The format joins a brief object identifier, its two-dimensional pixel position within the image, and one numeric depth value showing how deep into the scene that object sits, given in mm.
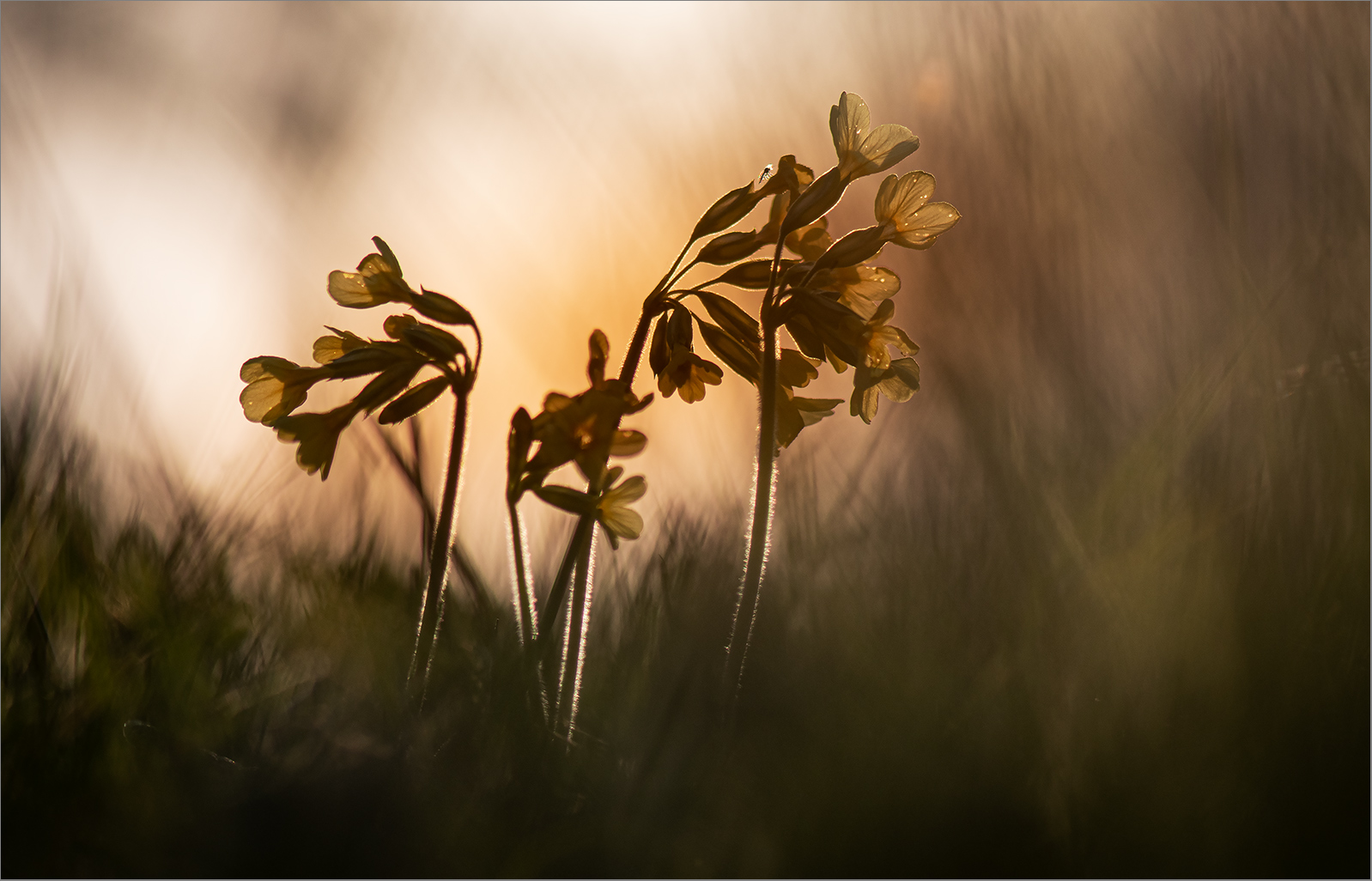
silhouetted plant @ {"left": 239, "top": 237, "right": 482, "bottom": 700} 714
